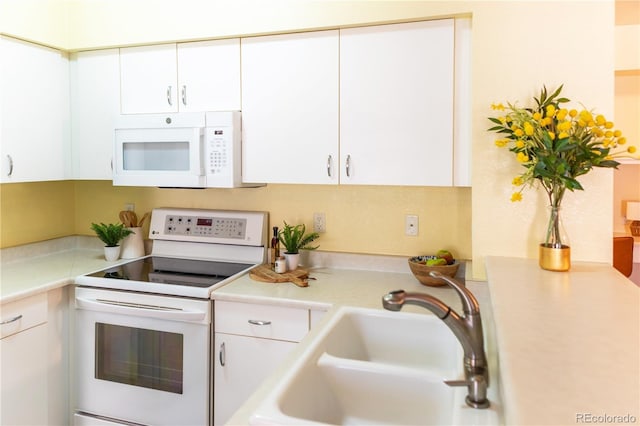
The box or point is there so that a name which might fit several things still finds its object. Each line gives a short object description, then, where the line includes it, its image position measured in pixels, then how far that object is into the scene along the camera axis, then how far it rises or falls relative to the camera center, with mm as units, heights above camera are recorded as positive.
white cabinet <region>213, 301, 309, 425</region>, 2090 -619
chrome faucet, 1065 -297
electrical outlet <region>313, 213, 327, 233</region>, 2662 -115
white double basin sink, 1101 -488
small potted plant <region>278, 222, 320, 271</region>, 2490 -210
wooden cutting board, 2305 -357
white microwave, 2396 +260
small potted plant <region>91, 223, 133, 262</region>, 2725 -196
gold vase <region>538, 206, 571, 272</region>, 1706 -160
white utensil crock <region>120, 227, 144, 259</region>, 2820 -258
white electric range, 2174 -661
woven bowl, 2211 -312
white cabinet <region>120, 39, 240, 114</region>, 2432 +636
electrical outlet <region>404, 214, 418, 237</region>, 2504 -118
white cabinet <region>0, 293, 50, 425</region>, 2084 -712
